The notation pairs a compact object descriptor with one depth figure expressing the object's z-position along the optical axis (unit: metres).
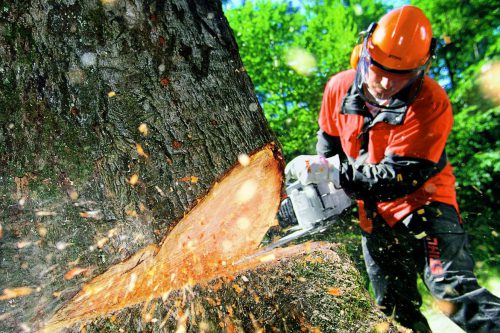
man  2.15
